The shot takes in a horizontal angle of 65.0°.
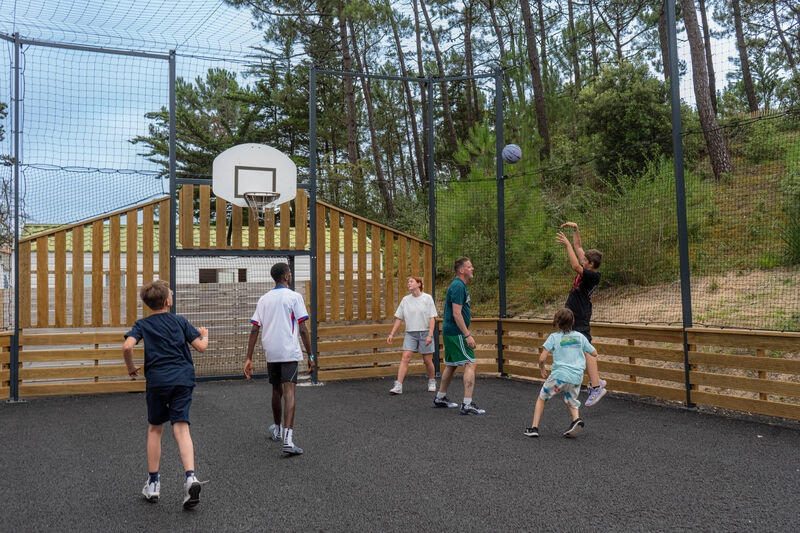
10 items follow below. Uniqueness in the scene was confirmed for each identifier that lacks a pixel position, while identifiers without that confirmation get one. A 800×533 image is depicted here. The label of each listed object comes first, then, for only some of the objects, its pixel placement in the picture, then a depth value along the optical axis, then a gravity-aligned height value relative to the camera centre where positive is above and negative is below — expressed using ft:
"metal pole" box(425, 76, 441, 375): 32.96 +4.58
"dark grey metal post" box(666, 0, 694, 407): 22.76 +3.59
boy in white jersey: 17.46 -1.16
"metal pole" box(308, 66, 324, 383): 30.76 +4.81
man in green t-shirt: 21.86 -1.60
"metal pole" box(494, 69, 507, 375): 32.35 +4.08
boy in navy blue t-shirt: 13.09 -1.68
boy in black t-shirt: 21.98 -0.38
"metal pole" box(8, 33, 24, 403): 26.63 -2.01
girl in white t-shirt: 27.08 -1.54
